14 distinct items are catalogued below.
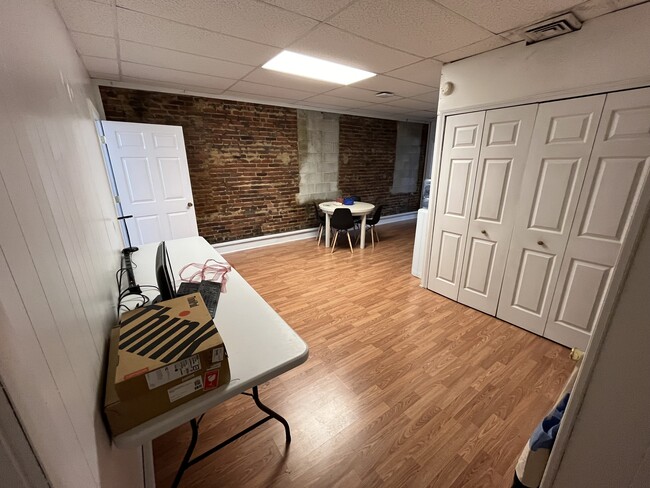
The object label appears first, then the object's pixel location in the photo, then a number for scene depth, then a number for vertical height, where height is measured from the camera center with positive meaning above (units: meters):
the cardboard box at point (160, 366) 0.78 -0.59
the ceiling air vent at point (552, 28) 1.78 +0.94
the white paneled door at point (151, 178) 3.26 -0.10
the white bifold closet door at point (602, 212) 1.79 -0.35
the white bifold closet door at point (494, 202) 2.33 -0.35
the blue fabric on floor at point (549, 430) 1.00 -1.00
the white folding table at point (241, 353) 0.83 -0.74
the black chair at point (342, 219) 4.53 -0.85
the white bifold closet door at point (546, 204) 2.02 -0.32
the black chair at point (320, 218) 5.16 -0.97
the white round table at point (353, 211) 4.70 -0.74
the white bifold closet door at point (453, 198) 2.64 -0.34
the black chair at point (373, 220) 4.98 -0.99
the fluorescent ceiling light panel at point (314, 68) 2.59 +1.05
